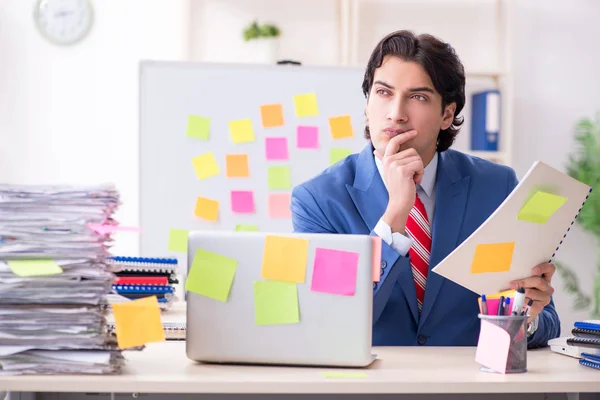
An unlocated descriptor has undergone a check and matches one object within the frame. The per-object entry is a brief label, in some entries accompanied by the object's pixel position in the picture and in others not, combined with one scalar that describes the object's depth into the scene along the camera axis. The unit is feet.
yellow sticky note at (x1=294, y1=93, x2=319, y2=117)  19.73
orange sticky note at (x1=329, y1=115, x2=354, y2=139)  19.81
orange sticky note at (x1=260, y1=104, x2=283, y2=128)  19.61
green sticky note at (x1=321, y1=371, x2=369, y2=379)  7.34
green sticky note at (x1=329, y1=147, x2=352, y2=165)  19.71
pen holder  7.74
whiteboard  19.15
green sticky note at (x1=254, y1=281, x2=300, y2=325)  7.75
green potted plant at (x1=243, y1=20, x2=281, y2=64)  22.61
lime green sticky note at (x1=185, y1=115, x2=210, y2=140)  19.33
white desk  7.05
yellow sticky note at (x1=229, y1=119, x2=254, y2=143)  19.48
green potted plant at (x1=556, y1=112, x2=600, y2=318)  23.82
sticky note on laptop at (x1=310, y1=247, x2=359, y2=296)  7.68
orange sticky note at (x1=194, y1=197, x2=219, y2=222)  19.23
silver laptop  7.74
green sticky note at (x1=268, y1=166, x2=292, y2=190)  19.57
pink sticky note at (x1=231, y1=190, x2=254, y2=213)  19.45
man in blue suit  10.99
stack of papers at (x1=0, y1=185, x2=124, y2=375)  7.49
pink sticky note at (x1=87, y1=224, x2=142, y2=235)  7.60
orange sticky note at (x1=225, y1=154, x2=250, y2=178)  19.45
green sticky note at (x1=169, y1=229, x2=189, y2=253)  18.93
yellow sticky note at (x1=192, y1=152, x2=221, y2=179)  19.35
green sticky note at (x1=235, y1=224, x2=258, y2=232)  19.47
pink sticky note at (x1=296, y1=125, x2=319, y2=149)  19.69
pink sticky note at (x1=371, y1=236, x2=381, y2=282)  7.77
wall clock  23.14
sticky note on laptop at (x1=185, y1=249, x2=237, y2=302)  7.81
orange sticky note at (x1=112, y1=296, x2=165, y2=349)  7.46
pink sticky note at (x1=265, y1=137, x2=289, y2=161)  19.59
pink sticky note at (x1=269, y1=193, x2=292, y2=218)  19.57
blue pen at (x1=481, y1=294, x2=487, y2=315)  8.05
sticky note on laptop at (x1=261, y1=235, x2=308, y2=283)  7.76
